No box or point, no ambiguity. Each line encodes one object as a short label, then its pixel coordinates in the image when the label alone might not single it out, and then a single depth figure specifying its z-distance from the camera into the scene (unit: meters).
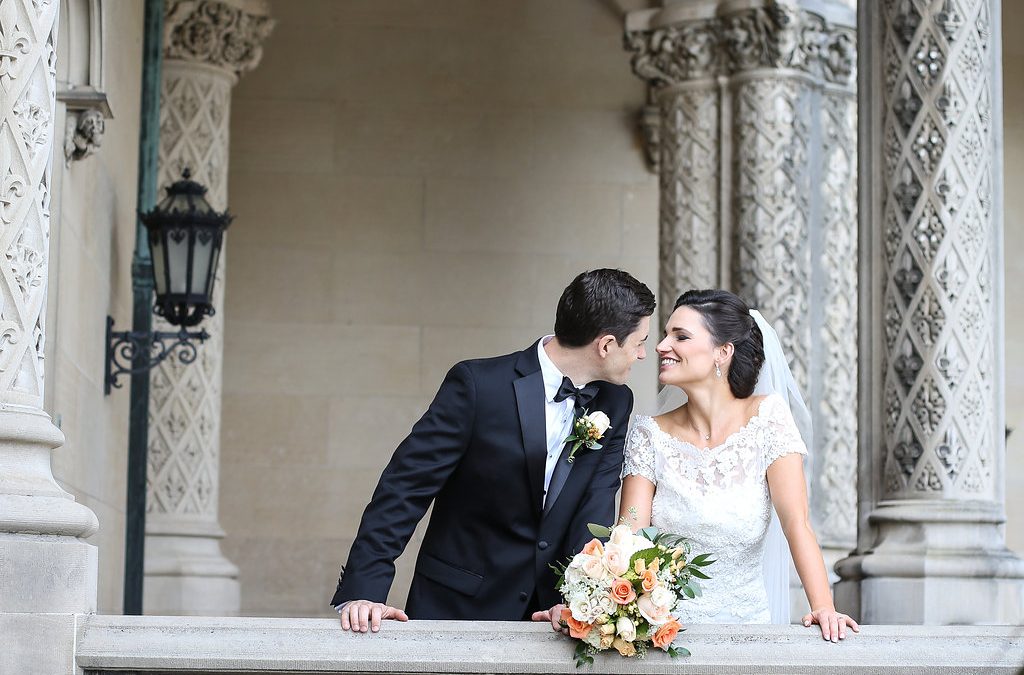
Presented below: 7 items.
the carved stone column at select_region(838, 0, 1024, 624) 6.87
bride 5.32
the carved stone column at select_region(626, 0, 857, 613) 10.65
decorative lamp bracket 8.58
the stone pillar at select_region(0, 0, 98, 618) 4.69
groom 4.90
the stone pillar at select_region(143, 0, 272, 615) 10.43
